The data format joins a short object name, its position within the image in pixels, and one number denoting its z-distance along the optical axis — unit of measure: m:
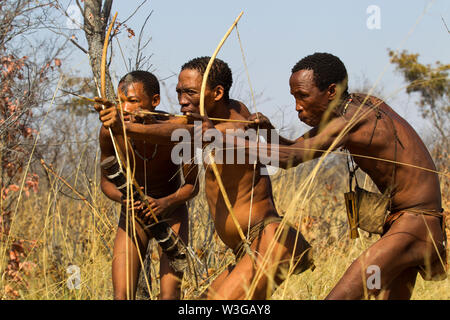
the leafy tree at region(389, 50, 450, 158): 9.87
